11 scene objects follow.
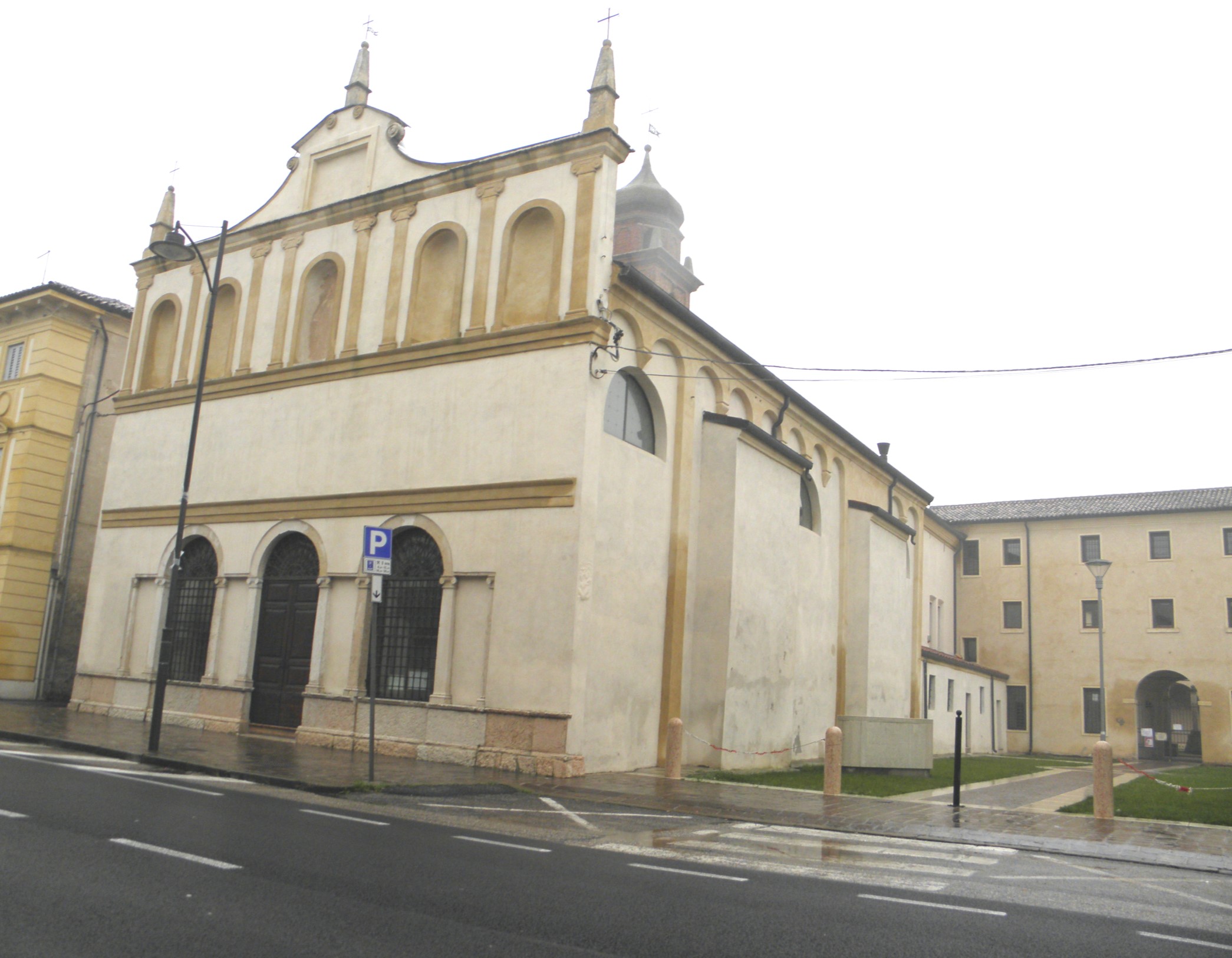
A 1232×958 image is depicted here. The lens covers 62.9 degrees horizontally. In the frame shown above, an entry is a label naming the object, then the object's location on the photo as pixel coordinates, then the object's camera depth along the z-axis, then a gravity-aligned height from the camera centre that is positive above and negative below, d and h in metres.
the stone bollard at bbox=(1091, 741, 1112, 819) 12.80 -0.72
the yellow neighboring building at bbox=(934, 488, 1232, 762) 40.50 +4.34
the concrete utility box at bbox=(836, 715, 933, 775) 18.97 -0.69
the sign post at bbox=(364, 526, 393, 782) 12.98 +1.54
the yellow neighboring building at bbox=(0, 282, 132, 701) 25.66 +4.85
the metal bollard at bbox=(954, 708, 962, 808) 13.00 -0.52
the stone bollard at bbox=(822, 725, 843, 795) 14.34 -0.88
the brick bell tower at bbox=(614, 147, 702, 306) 38.16 +17.59
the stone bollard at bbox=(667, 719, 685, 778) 15.44 -0.77
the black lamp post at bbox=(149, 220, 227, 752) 14.54 +2.57
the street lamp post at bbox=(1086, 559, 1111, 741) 27.53 +4.10
